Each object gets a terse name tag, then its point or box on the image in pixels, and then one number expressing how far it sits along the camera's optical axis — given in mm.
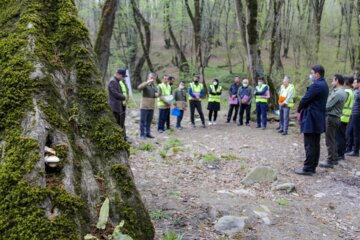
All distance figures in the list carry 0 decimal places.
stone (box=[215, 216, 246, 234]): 4891
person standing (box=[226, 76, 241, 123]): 15008
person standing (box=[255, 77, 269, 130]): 13734
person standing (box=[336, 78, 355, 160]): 9906
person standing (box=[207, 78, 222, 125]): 14906
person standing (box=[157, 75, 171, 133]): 13078
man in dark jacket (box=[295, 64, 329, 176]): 7965
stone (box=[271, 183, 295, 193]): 7305
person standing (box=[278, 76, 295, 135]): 12656
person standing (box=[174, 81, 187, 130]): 14078
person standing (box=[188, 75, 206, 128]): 14414
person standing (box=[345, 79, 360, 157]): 10492
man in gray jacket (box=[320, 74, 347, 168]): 8883
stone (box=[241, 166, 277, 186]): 7848
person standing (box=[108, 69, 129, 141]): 9453
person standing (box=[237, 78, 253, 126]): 14430
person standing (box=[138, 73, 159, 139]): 11898
